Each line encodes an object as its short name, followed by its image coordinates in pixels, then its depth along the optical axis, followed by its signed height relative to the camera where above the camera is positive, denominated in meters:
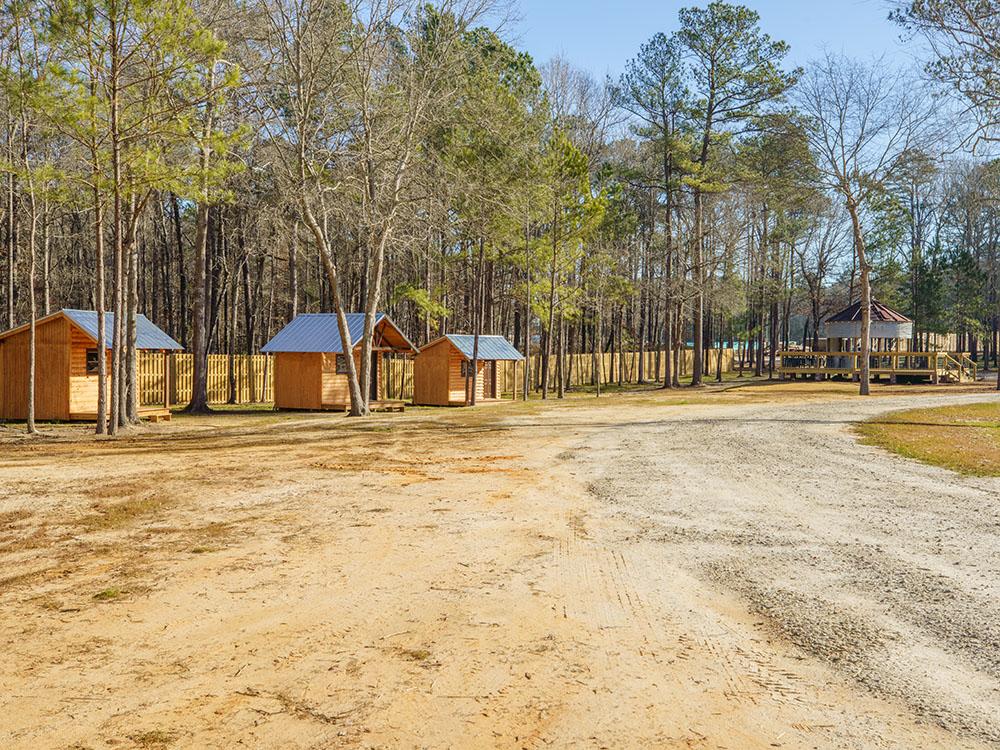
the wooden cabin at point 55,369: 23.50 -0.28
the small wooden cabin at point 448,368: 31.58 -0.32
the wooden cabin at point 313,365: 28.27 -0.19
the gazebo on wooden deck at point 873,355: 44.00 +0.36
